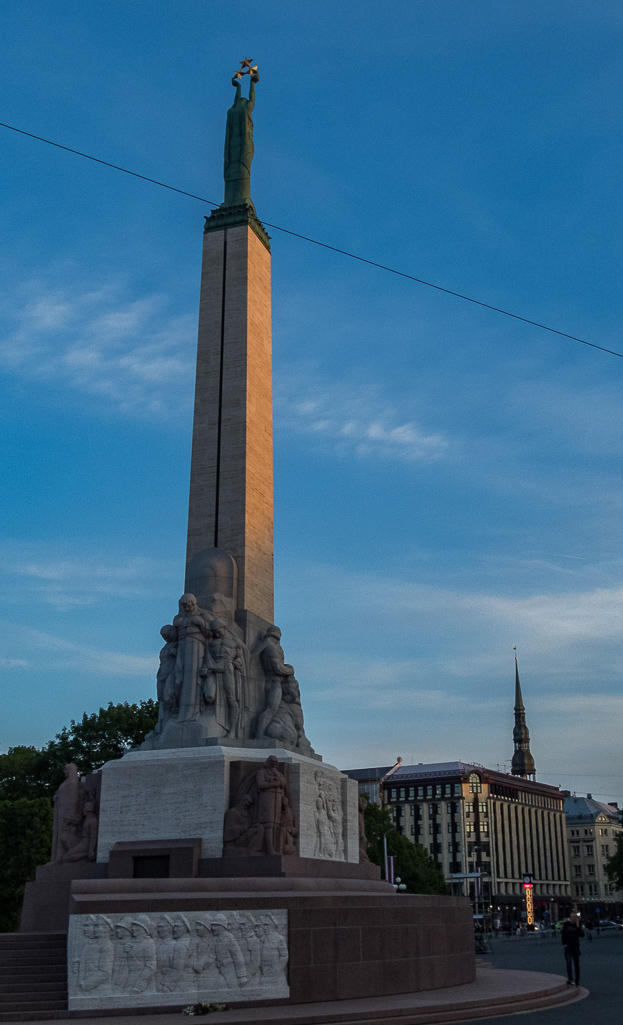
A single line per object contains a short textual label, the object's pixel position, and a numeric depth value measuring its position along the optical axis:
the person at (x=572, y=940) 20.80
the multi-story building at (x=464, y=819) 122.00
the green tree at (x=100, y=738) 45.03
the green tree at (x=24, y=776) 46.03
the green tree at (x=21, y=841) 41.09
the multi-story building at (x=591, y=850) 164.00
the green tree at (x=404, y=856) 66.38
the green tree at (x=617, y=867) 80.38
